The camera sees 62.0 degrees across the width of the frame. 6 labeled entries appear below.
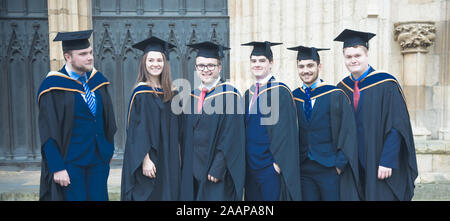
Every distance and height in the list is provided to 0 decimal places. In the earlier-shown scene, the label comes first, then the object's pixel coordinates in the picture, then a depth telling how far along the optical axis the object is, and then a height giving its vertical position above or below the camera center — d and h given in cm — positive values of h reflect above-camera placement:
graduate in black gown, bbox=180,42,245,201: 302 -40
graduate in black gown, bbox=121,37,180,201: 300 -37
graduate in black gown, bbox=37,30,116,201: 284 -29
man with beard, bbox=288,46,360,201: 305 -48
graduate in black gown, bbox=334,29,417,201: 310 -38
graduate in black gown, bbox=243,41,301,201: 299 -40
